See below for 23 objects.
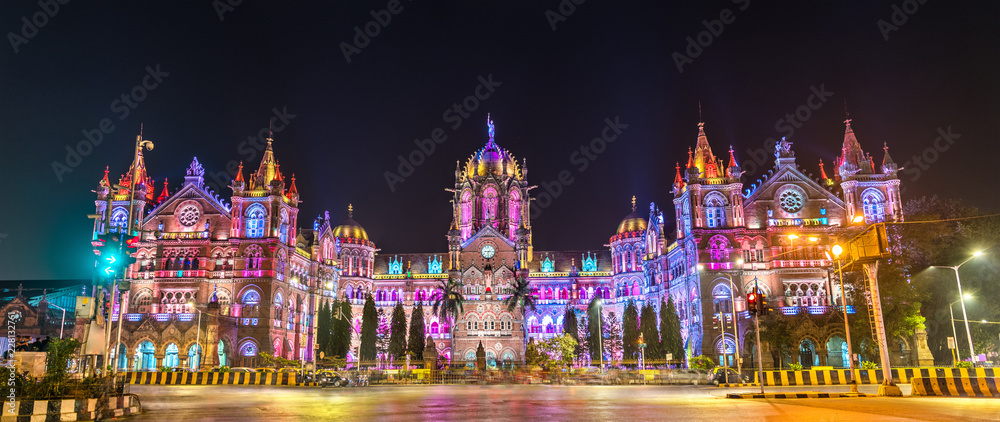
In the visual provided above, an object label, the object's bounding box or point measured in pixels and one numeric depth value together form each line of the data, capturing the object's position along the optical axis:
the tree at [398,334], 79.12
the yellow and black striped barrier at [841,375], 38.03
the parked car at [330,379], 48.87
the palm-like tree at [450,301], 88.62
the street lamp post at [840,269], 30.16
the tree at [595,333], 84.25
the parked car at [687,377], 52.63
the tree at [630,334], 78.88
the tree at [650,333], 74.53
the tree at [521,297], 91.88
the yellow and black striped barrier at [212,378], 49.78
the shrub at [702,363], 66.12
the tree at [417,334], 77.50
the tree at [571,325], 87.56
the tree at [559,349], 74.38
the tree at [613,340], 90.12
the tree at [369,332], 79.25
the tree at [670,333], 73.62
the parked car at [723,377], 47.74
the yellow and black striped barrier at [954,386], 29.62
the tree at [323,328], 83.06
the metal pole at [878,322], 29.25
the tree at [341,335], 79.44
